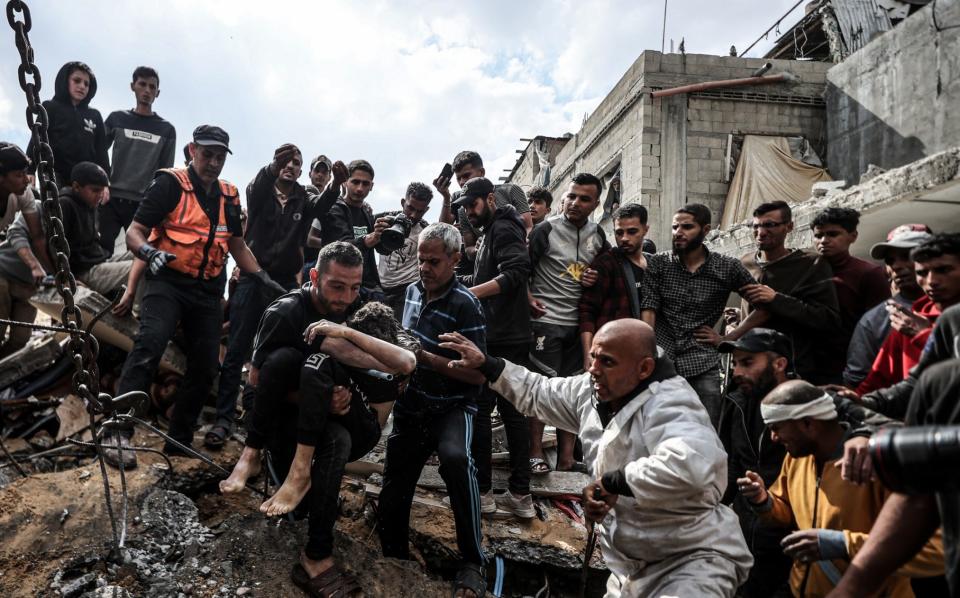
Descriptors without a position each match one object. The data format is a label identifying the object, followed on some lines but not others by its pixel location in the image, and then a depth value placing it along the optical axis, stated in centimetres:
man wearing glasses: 383
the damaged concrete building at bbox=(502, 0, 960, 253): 1349
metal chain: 233
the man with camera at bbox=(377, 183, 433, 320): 534
